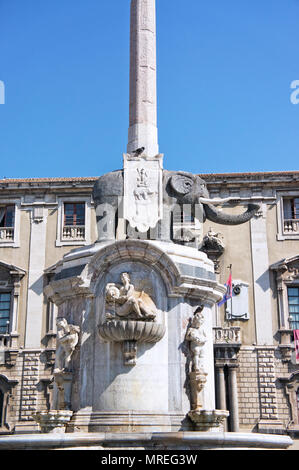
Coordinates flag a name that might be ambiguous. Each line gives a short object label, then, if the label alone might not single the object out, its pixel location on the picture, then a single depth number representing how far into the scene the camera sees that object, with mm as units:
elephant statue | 12695
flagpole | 29659
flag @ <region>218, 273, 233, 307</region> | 26947
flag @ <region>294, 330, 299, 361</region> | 28250
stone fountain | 10539
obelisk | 14203
